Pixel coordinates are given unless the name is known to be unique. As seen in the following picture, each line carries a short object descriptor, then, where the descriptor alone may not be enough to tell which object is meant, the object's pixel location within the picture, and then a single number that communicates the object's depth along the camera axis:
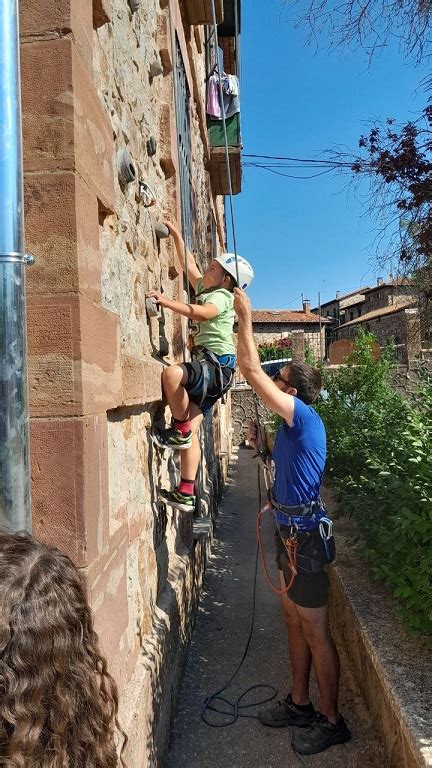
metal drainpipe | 1.37
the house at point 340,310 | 42.41
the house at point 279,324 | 38.19
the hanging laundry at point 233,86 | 7.26
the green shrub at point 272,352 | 27.70
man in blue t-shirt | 2.84
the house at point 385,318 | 12.95
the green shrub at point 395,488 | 2.48
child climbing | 3.19
